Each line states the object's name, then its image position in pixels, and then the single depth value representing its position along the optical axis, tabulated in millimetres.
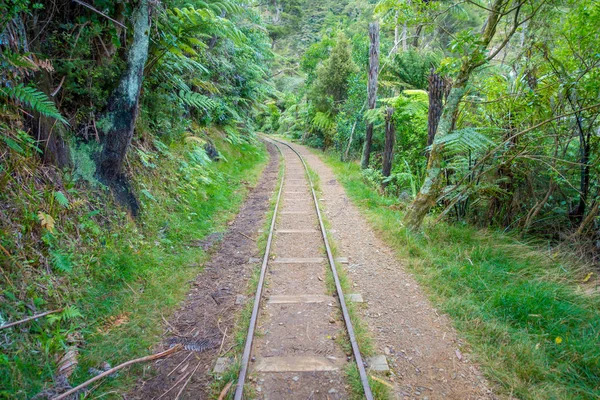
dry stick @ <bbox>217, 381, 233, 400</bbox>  2710
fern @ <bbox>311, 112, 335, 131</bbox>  18812
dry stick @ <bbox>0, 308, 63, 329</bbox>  2521
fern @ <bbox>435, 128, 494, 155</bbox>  4768
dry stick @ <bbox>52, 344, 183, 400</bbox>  2457
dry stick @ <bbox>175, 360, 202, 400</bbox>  2777
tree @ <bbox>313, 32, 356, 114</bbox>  18156
